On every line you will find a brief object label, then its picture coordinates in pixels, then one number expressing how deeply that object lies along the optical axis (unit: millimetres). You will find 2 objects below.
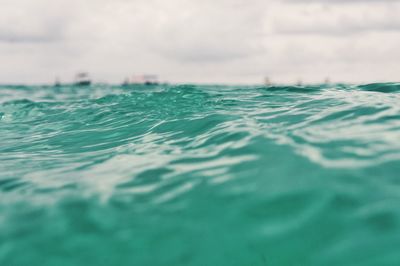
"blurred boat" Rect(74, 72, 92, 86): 69950
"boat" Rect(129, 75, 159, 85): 69250
